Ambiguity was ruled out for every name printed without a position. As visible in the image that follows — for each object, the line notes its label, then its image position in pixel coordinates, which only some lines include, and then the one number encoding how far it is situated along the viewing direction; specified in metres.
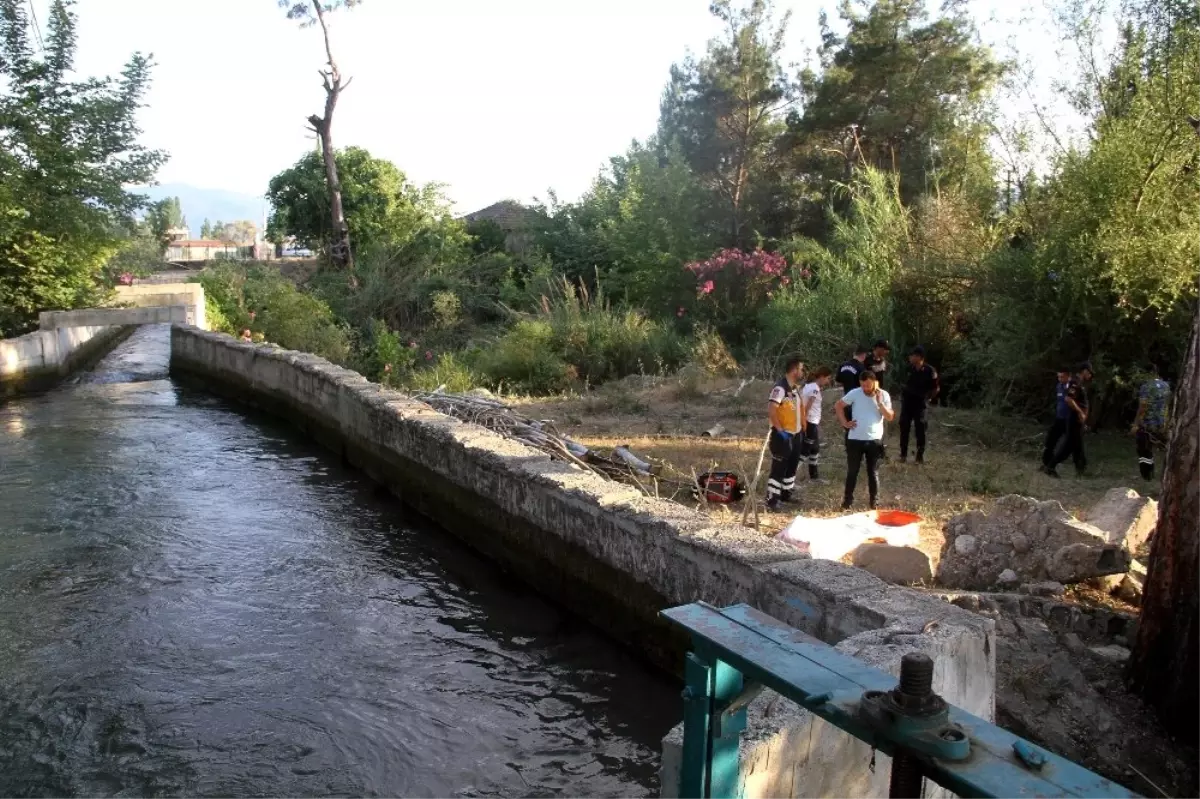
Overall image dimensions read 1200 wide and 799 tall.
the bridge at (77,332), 15.92
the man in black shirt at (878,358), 9.30
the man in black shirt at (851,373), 8.98
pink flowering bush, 17.89
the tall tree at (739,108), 21.59
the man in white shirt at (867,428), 8.00
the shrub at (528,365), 15.38
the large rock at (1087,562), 5.51
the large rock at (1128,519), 6.34
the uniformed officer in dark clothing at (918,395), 9.42
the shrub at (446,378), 13.82
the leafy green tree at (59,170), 17.34
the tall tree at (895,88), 21.05
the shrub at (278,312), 18.36
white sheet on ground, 6.37
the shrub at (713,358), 15.02
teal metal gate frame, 1.46
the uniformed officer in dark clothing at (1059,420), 9.34
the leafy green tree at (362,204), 25.44
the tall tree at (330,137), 24.03
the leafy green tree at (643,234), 20.08
